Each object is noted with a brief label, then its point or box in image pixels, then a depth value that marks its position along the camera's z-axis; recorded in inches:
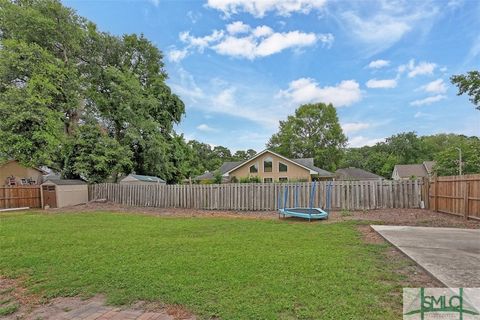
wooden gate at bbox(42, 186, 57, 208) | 680.4
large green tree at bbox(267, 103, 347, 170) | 1781.5
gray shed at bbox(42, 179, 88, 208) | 676.1
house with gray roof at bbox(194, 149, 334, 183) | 1208.2
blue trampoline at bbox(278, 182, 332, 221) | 385.4
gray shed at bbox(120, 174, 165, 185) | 776.9
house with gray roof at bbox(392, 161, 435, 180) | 1766.7
